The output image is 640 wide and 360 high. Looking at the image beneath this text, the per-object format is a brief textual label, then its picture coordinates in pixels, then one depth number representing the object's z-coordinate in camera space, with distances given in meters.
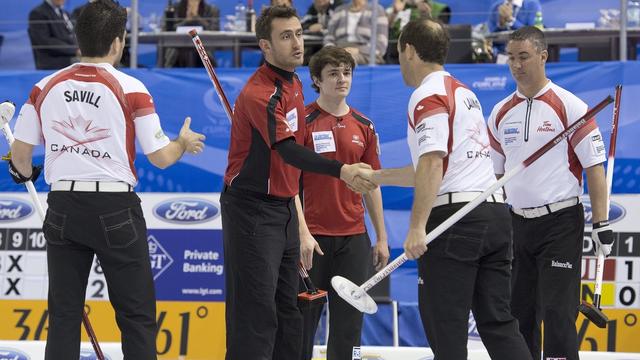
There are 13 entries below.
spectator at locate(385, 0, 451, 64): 20.02
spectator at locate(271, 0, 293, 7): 20.47
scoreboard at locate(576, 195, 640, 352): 14.17
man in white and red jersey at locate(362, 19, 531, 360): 8.93
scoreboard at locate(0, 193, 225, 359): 14.28
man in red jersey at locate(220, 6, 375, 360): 9.80
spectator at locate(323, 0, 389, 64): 19.23
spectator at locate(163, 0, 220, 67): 20.75
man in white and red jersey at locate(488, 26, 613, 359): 10.78
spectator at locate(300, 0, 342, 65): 20.42
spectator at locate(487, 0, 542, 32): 19.73
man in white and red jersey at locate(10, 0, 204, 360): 8.88
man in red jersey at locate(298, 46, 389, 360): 11.53
